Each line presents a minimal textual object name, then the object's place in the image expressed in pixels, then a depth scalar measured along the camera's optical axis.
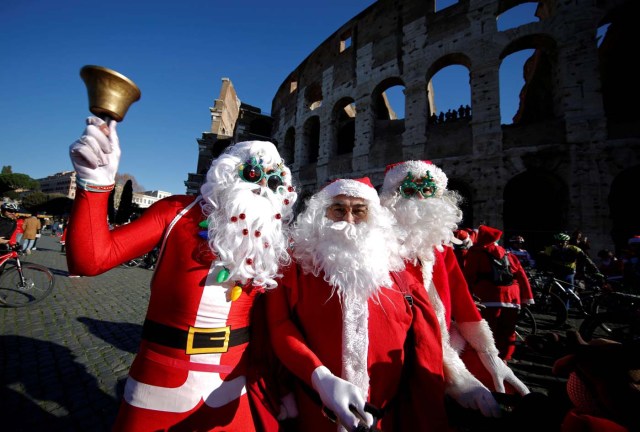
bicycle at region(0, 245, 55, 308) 5.21
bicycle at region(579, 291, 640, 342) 4.05
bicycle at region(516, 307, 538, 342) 4.67
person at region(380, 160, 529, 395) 1.83
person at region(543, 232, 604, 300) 6.12
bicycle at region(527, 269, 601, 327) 5.41
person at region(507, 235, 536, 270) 8.22
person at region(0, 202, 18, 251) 5.53
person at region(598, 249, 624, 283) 7.19
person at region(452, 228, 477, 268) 4.15
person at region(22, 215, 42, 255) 9.30
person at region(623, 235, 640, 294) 5.68
